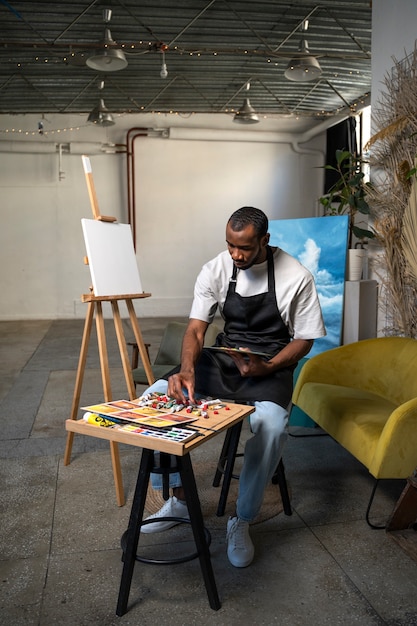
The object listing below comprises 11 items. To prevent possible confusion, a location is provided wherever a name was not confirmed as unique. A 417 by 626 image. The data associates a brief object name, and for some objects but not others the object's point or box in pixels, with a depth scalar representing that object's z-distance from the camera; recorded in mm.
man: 2064
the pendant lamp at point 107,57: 5340
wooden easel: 2594
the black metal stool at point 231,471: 2297
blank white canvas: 2768
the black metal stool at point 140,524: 1788
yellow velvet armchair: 2219
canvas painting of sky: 4199
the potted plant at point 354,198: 3902
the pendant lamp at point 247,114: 7535
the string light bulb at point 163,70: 6161
